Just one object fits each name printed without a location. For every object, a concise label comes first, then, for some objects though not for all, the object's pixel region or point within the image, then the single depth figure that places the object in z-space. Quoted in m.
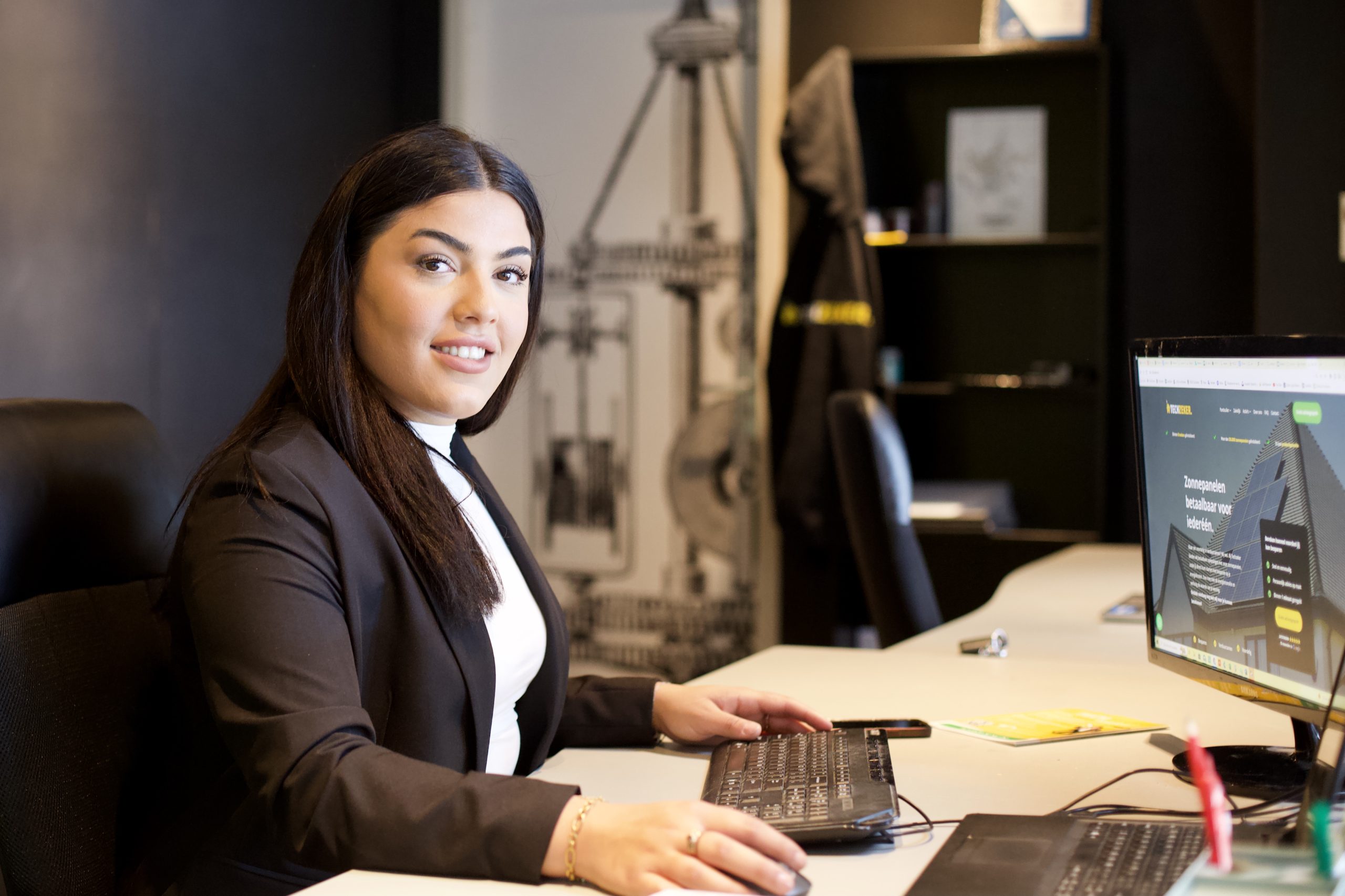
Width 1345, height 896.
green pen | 0.75
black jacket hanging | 4.38
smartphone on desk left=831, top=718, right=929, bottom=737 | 1.53
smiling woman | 1.06
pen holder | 0.76
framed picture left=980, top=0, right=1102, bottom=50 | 4.38
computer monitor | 1.16
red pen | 0.74
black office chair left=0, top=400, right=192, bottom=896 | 1.30
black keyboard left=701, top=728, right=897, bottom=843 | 1.13
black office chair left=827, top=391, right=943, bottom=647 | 2.64
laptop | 0.96
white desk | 1.12
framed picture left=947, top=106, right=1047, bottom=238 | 4.55
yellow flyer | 1.50
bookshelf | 4.52
